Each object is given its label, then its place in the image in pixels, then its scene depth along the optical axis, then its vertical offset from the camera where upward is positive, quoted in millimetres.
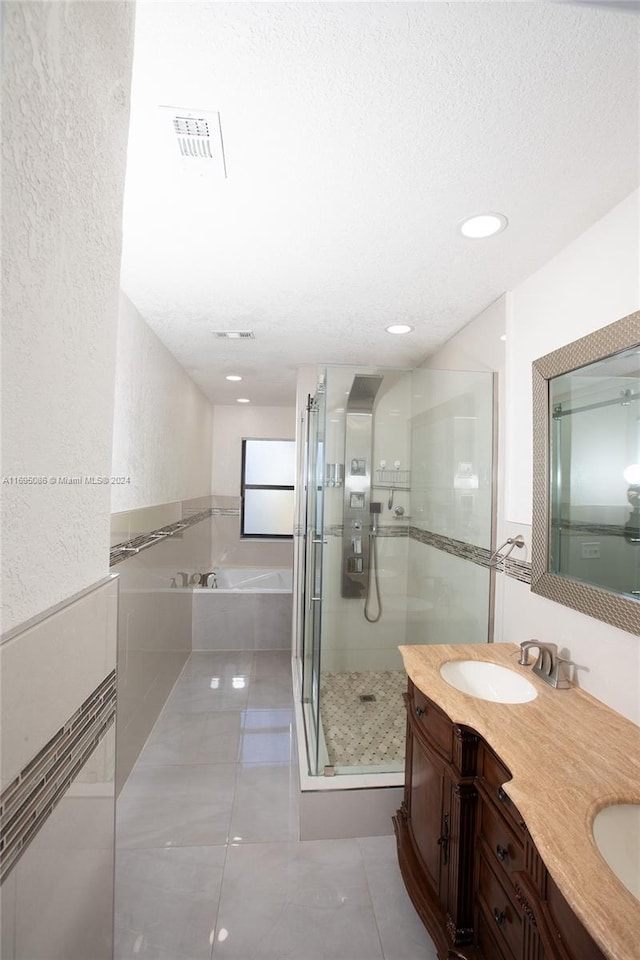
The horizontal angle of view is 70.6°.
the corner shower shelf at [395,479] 2764 +68
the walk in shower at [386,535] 2406 -269
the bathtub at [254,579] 5012 -1020
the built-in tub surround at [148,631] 2314 -929
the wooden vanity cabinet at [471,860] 945 -978
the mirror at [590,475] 1394 +64
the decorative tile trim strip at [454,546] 2334 -311
